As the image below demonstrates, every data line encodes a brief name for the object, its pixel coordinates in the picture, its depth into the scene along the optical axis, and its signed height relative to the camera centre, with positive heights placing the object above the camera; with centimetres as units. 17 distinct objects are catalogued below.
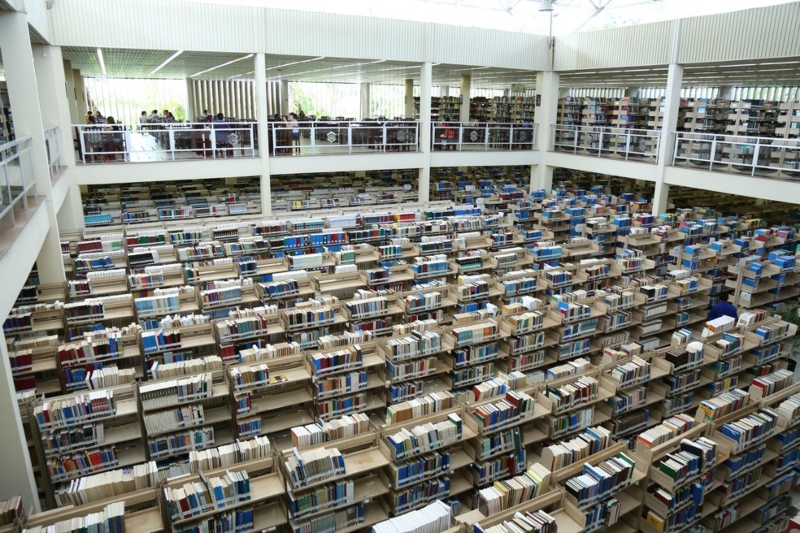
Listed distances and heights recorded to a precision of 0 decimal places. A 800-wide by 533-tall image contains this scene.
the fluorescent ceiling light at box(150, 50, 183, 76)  1398 +176
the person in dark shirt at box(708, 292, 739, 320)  870 -281
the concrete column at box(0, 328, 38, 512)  478 -280
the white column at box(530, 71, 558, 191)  1736 +47
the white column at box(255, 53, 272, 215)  1304 -12
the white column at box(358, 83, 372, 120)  2873 +123
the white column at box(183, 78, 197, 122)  2297 +85
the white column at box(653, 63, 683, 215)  1370 +26
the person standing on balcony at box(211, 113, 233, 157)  1298 -23
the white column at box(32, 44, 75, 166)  1123 +67
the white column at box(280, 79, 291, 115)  2425 +125
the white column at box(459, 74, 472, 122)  1958 +100
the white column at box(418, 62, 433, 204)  1520 -9
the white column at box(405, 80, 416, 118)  2003 +96
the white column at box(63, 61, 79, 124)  1638 +78
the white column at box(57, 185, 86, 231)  1163 -181
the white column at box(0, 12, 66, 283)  761 +25
